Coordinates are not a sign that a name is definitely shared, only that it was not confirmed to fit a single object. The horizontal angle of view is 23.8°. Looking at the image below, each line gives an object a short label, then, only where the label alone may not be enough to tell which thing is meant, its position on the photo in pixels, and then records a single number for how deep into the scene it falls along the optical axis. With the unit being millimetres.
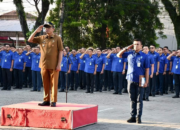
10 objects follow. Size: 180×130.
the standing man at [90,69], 18828
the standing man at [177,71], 17208
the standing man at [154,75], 17531
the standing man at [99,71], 19750
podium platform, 8961
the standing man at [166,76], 19266
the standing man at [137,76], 10000
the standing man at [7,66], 19266
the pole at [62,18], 27547
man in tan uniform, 9562
